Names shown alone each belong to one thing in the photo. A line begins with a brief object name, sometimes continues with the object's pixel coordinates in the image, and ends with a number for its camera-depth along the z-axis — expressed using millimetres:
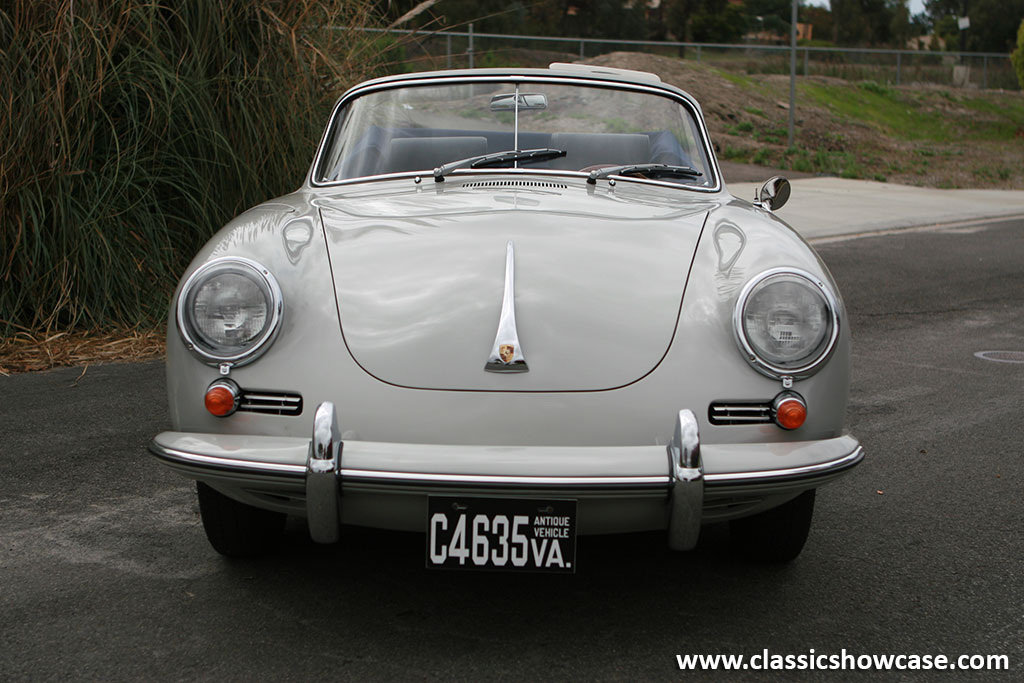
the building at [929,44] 66500
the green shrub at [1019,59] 32812
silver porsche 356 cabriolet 2377
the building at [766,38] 59100
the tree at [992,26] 57188
